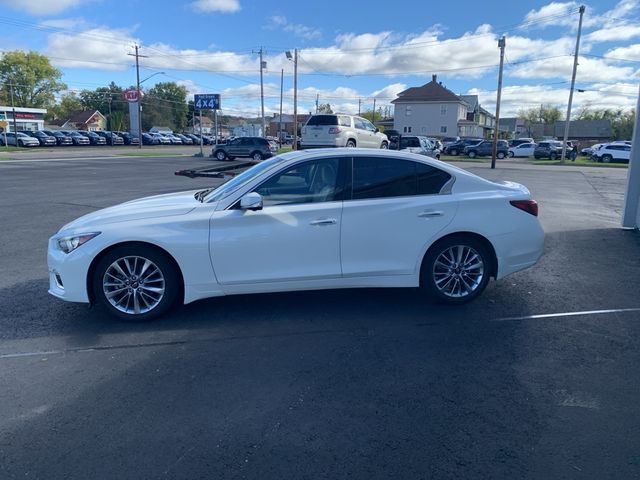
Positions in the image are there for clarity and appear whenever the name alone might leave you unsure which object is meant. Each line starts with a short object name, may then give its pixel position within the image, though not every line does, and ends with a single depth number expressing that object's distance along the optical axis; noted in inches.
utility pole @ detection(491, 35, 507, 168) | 1185.4
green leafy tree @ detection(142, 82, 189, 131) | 4424.2
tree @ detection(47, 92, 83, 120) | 4253.7
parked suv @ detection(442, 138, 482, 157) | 1897.1
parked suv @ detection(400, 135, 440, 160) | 1208.9
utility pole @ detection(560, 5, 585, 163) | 1492.0
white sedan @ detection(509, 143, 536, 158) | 2004.2
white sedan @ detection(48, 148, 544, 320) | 171.5
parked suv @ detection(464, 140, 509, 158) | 1827.0
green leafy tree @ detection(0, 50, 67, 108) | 3902.6
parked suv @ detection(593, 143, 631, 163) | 1633.9
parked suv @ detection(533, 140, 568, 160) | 1813.5
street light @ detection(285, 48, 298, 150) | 1741.0
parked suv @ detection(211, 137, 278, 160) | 1332.4
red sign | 2204.0
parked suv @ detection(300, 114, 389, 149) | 753.0
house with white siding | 2979.8
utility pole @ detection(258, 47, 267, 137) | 2169.5
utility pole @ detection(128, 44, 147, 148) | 2113.7
